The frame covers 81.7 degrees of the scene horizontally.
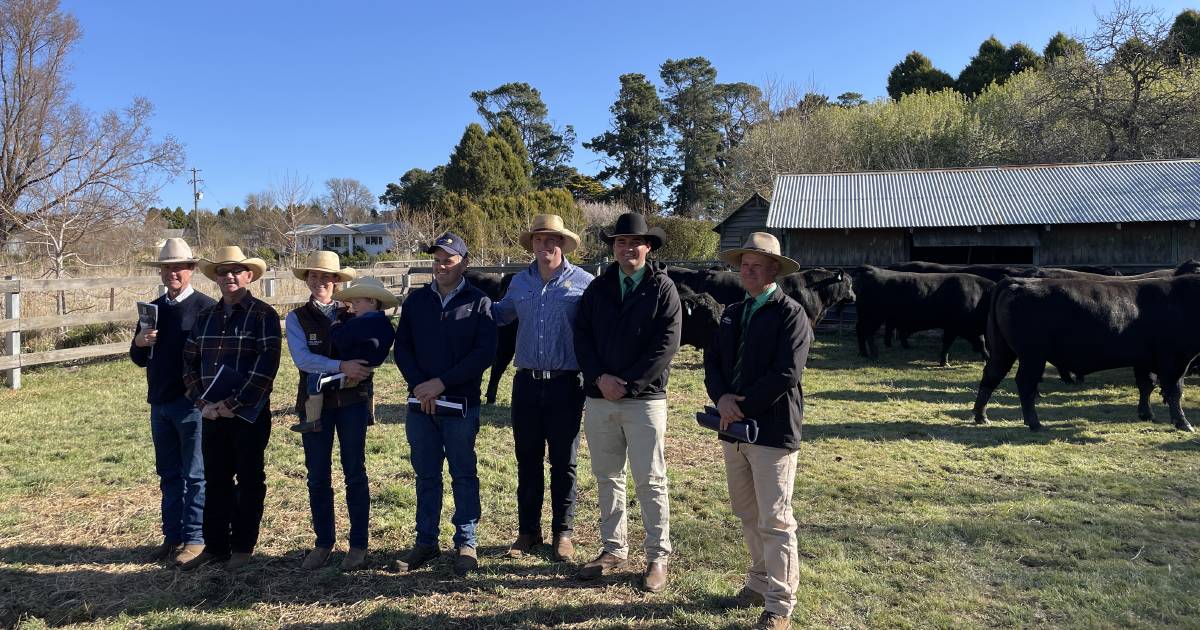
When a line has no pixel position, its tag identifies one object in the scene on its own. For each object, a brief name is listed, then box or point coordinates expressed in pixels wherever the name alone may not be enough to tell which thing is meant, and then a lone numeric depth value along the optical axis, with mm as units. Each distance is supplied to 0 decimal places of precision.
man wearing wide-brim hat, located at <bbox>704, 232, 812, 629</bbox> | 3387
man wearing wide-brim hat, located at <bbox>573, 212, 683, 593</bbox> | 3900
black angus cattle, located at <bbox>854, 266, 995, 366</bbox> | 12633
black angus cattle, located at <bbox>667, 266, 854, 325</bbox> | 12953
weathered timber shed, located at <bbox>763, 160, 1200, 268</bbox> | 16609
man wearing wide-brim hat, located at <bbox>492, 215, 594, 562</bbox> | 4191
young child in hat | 4027
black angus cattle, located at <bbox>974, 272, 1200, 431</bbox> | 7805
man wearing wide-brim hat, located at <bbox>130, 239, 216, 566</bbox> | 4273
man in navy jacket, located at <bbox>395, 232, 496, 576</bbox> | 4105
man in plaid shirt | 4098
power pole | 48591
